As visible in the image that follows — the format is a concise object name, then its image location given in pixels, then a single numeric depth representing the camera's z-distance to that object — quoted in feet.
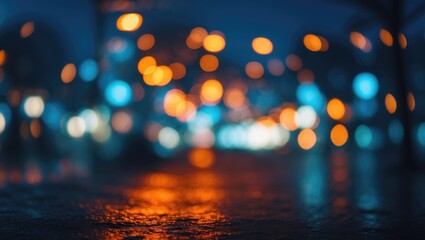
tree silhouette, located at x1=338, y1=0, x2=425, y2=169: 61.46
